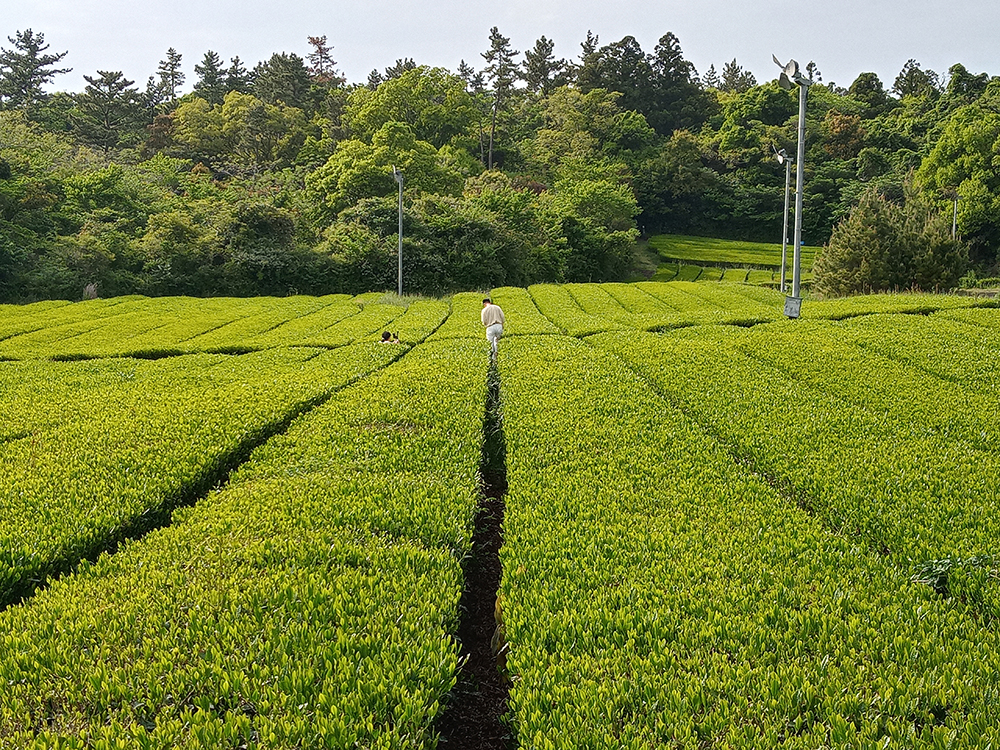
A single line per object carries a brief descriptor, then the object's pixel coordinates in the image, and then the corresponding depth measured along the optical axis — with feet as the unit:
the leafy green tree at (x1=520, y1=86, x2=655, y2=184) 250.16
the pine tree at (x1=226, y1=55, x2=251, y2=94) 297.53
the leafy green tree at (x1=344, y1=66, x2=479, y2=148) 224.74
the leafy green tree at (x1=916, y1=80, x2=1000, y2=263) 165.48
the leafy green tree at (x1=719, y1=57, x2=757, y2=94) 399.85
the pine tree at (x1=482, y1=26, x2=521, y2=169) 299.99
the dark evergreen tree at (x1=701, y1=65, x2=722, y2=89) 447.42
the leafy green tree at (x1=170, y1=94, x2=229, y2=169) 232.73
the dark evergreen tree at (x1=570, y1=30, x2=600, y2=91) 302.66
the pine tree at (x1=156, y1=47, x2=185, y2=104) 306.35
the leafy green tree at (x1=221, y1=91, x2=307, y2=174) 231.30
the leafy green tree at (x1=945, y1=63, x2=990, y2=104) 245.65
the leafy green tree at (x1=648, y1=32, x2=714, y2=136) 300.20
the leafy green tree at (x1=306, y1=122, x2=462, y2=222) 166.91
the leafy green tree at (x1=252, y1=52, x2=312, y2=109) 264.93
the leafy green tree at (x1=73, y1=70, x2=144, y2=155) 238.68
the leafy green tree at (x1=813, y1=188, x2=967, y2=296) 93.15
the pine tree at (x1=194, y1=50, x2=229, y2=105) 284.41
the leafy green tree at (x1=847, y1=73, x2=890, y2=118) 283.98
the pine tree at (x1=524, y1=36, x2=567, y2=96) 330.34
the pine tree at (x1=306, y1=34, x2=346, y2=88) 319.51
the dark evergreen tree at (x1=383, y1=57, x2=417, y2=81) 304.91
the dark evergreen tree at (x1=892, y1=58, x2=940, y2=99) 309.83
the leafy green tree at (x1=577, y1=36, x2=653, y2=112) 299.79
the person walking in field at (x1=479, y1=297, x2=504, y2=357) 58.23
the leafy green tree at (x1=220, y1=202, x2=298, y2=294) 134.51
